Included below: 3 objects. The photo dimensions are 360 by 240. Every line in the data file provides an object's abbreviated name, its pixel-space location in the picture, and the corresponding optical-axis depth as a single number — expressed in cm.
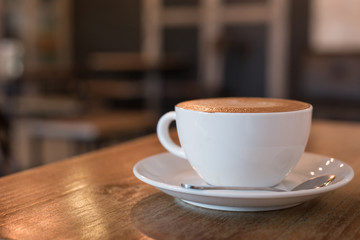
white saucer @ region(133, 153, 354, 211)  44
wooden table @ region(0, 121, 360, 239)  42
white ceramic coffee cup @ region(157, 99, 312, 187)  47
